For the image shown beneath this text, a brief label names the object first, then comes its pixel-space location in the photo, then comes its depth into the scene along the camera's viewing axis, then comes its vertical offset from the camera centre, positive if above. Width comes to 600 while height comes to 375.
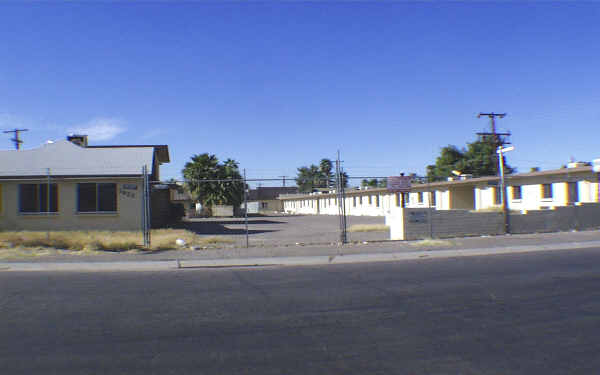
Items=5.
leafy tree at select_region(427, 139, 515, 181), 49.44 +4.82
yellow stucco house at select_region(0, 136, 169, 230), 20.05 +0.67
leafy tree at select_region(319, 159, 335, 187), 95.56 +8.53
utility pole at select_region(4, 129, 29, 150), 42.09 +7.36
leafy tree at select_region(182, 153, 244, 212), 44.69 +2.53
